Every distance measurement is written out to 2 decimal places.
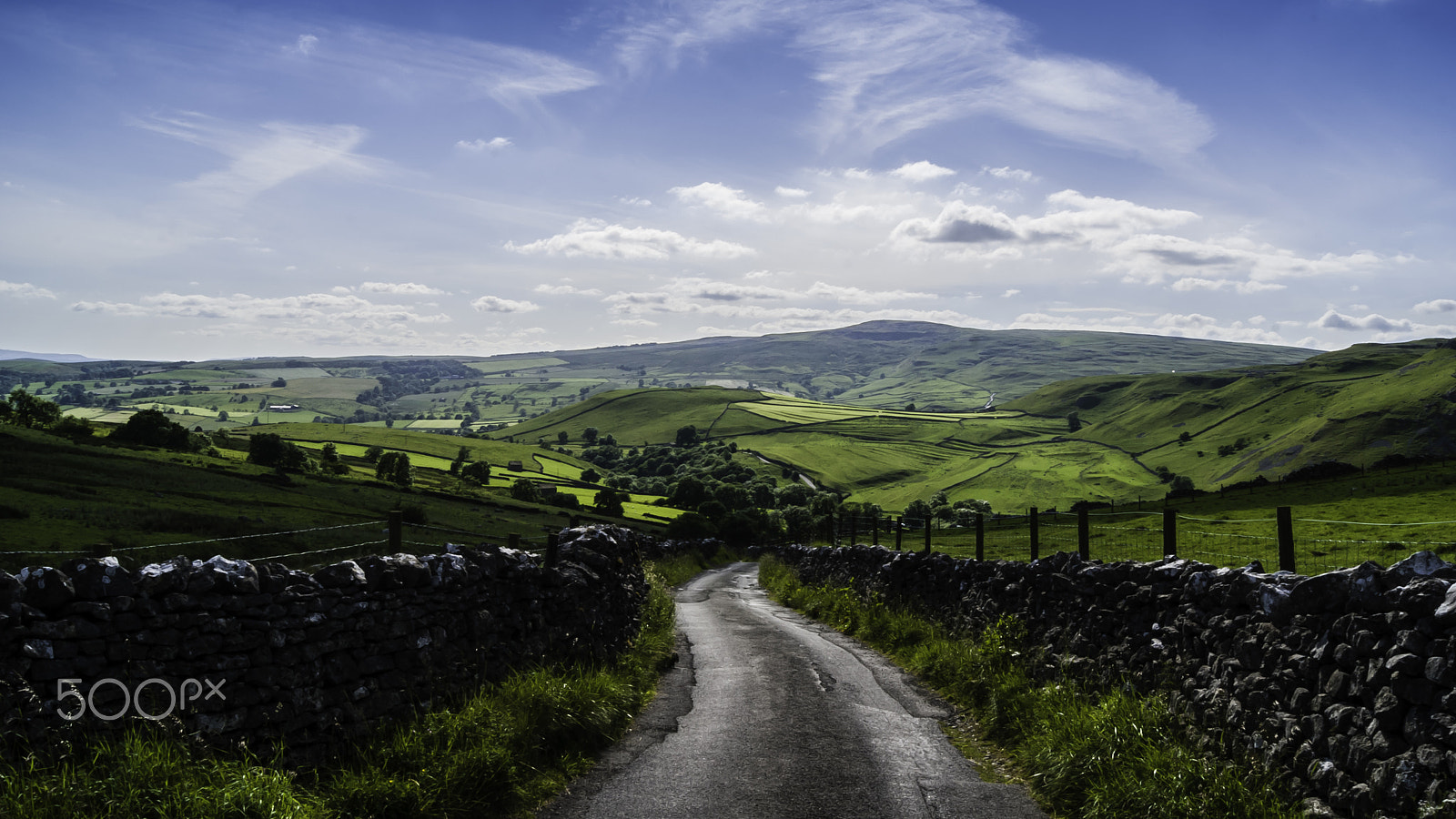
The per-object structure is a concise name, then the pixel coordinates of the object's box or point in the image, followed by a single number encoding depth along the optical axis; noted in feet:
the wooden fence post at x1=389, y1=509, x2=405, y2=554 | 35.95
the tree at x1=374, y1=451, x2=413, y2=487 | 359.25
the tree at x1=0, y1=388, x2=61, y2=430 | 273.54
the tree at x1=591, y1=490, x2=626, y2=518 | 364.58
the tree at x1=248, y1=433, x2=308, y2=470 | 325.21
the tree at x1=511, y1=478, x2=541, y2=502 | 374.84
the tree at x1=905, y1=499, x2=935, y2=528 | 438.77
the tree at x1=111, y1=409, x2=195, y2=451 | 282.97
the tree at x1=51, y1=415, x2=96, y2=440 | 278.46
